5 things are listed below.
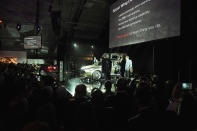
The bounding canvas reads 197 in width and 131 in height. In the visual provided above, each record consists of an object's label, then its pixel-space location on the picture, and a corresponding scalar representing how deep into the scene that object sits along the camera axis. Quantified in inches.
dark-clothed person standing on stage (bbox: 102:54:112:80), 289.1
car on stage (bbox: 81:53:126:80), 377.1
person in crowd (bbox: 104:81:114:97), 124.1
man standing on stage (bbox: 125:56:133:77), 316.2
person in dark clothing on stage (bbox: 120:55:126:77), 282.7
